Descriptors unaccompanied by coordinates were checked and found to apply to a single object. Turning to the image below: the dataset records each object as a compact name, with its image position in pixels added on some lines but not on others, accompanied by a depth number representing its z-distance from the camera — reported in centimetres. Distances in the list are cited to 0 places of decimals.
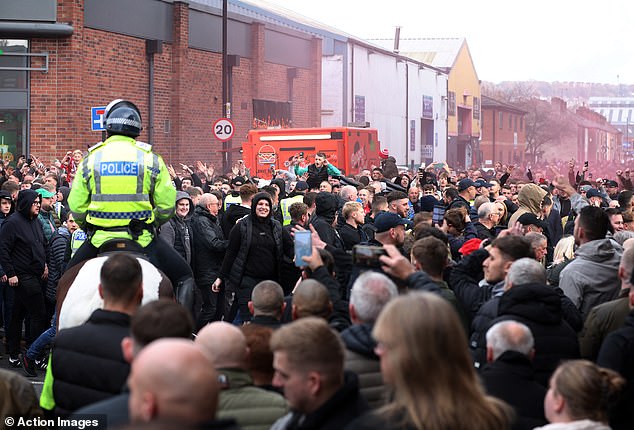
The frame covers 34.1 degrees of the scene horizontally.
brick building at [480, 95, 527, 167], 8581
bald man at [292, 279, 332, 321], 622
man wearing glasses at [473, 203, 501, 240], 1127
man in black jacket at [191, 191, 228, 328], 1345
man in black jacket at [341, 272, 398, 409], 532
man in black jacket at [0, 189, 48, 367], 1223
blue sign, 1898
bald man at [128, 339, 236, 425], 317
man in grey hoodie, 801
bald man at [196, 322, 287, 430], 486
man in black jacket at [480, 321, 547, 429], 527
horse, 672
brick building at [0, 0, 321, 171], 2697
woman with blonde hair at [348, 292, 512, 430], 361
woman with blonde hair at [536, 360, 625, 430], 462
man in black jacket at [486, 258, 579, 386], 620
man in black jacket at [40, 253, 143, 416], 539
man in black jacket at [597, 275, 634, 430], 557
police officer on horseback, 786
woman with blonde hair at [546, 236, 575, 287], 949
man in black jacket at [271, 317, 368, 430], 423
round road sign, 2708
